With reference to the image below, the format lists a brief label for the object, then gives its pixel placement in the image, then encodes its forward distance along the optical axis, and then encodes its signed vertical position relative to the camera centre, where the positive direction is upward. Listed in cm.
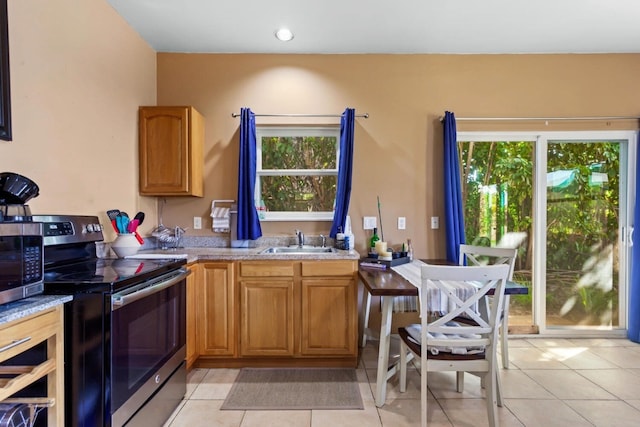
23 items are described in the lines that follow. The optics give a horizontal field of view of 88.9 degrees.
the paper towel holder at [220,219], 296 -5
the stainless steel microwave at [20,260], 109 -16
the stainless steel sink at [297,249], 276 -31
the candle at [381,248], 269 -29
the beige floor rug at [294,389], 203 -119
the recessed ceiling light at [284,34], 267 +150
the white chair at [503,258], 235 -35
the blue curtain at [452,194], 288 +17
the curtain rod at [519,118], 301 +88
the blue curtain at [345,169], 284 +39
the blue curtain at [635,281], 293 -61
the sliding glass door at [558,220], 310 -7
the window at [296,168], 313 +44
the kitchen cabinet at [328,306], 244 -69
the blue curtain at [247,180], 281 +30
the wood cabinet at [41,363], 101 -52
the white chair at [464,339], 163 -66
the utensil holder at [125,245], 220 -21
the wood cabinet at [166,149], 272 +54
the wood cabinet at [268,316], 245 -77
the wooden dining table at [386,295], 184 -46
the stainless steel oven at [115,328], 130 -53
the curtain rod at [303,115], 300 +91
